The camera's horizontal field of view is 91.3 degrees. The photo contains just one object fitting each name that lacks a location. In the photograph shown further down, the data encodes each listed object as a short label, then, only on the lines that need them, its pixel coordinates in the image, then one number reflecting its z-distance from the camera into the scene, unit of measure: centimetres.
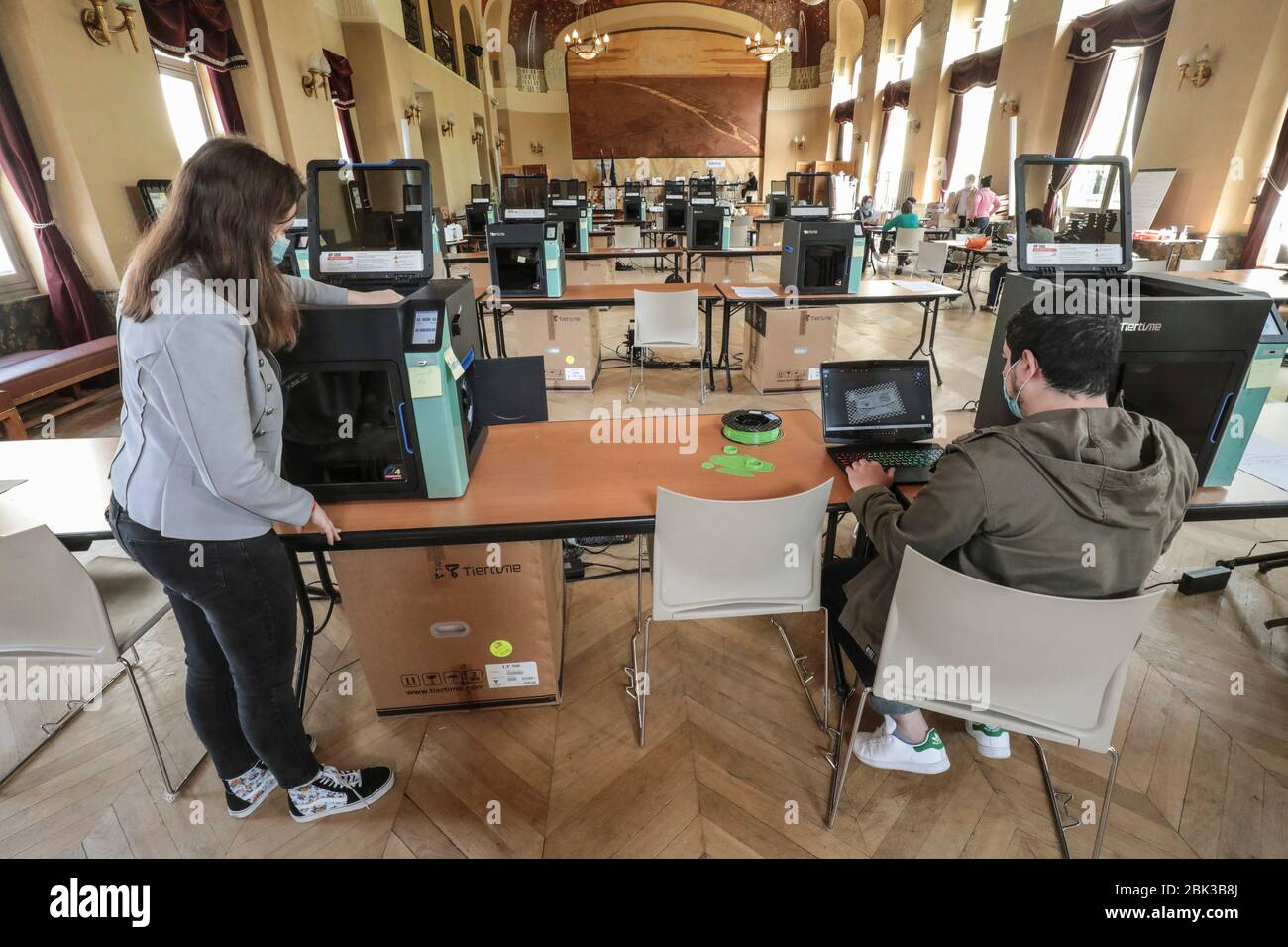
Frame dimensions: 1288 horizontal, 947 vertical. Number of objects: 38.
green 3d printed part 173
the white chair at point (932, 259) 666
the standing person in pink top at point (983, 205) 959
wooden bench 364
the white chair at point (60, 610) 132
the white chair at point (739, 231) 777
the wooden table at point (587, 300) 408
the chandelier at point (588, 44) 1308
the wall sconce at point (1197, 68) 646
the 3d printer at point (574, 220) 667
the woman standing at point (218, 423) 101
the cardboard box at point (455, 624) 163
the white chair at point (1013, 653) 109
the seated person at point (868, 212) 1173
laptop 181
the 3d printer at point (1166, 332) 139
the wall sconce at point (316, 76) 747
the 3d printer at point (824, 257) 401
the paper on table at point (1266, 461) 165
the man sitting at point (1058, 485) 110
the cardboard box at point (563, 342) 454
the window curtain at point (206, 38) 534
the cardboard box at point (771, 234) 950
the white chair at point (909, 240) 837
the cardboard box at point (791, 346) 434
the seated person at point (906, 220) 895
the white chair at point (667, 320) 408
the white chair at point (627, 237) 798
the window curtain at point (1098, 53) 738
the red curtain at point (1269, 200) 612
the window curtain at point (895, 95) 1350
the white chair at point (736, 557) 141
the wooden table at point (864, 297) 411
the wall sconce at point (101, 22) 462
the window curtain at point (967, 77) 1038
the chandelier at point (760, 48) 1288
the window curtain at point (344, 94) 838
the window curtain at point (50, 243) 428
